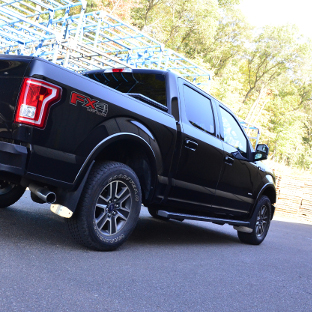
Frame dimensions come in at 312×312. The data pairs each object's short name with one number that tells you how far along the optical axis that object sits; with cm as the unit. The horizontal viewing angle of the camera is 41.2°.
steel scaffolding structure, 834
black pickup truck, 331
